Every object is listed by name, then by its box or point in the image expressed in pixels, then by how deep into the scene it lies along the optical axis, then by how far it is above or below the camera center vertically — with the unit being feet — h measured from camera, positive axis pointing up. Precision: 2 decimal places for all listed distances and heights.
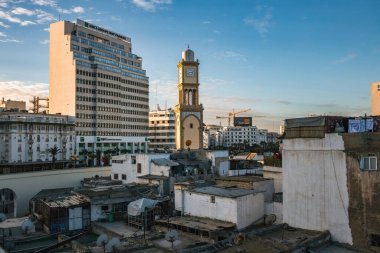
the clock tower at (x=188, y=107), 199.11 +16.76
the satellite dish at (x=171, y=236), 73.05 -19.63
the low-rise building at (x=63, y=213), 108.58 -22.65
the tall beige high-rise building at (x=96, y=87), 303.68 +45.52
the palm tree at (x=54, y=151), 254.88 -8.61
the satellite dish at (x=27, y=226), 100.48 -24.10
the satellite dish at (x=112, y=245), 68.69 -20.00
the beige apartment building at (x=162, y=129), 448.65 +10.99
